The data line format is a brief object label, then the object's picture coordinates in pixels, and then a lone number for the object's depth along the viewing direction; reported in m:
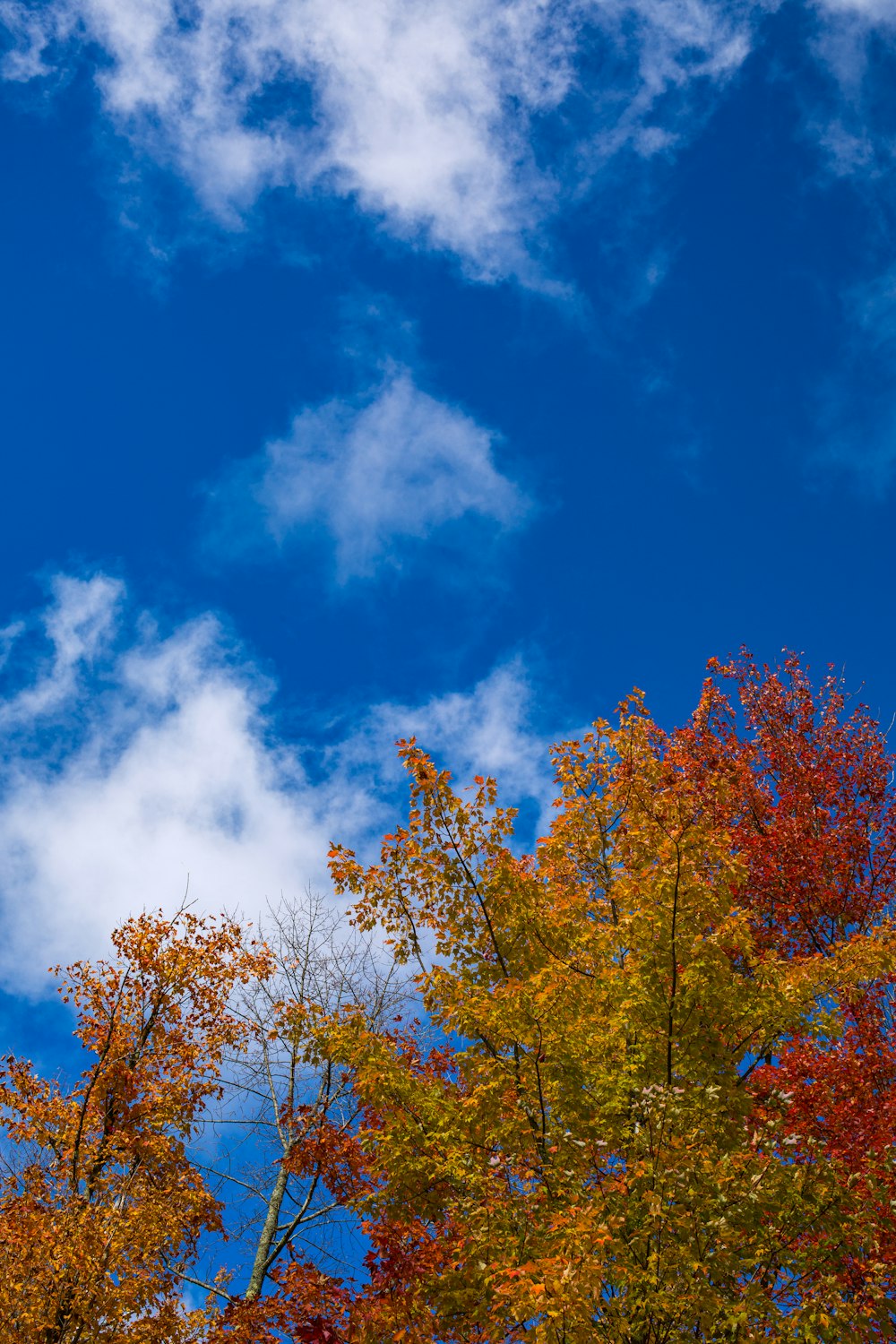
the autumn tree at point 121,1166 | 10.30
